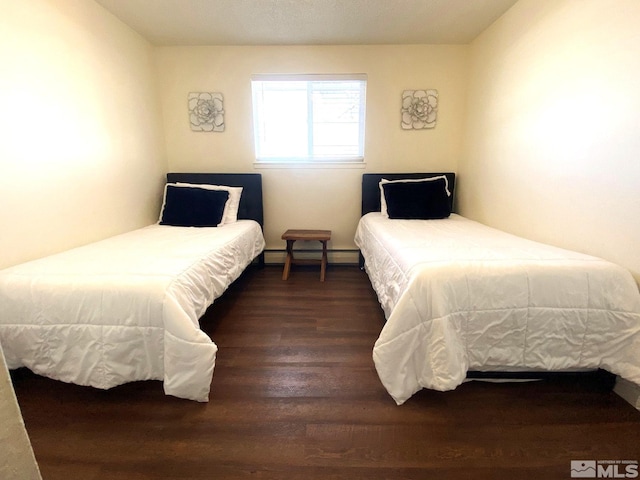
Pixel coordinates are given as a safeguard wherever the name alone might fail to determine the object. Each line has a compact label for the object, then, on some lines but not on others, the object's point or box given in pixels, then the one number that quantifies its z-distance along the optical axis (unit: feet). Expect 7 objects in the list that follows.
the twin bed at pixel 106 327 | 4.31
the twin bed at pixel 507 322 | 4.44
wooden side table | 9.85
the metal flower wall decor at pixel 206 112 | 10.26
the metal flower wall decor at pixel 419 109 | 10.17
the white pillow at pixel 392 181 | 9.89
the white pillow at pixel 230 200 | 9.77
